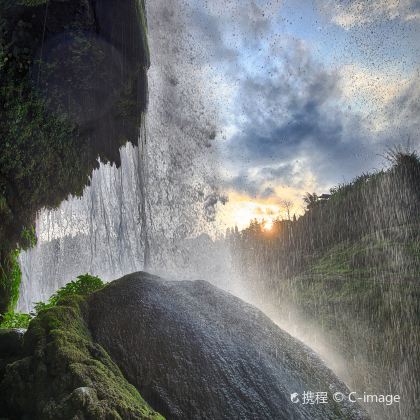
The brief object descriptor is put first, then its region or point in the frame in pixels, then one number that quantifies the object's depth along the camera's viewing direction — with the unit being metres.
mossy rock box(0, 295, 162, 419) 3.01
